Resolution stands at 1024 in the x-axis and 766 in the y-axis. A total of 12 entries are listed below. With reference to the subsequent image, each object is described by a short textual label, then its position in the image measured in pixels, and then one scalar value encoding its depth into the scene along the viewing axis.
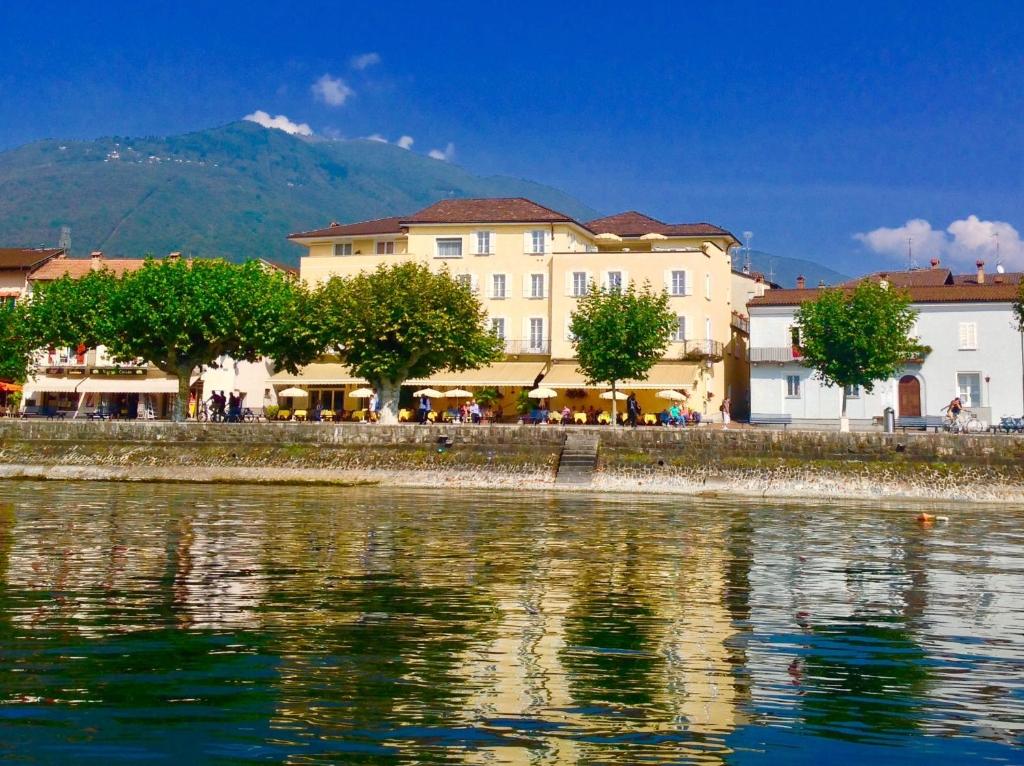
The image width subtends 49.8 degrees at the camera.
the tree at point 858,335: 59.44
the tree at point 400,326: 56.25
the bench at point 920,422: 61.28
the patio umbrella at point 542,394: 61.41
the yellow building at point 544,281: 66.62
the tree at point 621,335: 58.81
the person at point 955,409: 56.71
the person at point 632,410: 56.21
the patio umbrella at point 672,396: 60.81
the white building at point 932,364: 66.31
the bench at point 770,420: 69.06
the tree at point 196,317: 56.47
